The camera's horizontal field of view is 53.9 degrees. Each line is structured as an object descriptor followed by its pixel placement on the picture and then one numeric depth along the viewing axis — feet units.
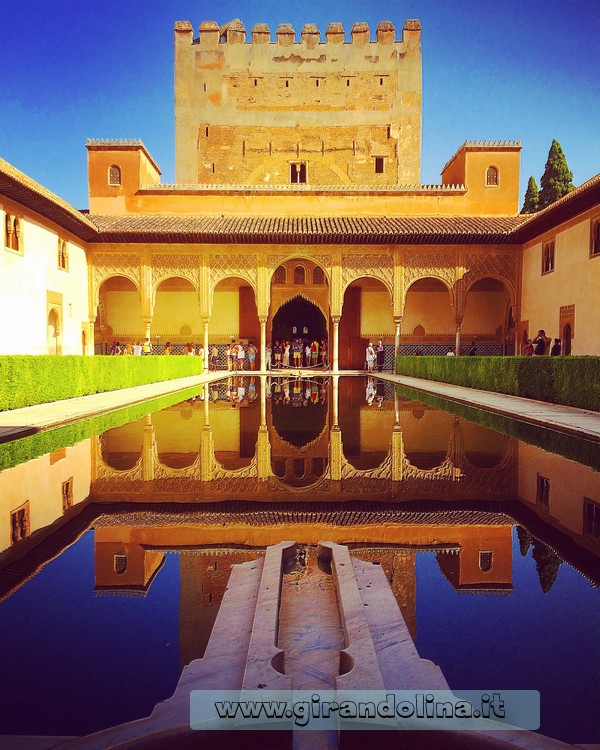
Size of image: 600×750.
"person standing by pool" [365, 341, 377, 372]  78.75
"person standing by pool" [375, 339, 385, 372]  81.15
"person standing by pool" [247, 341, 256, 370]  82.12
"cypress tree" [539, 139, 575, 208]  103.35
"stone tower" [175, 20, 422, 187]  99.09
